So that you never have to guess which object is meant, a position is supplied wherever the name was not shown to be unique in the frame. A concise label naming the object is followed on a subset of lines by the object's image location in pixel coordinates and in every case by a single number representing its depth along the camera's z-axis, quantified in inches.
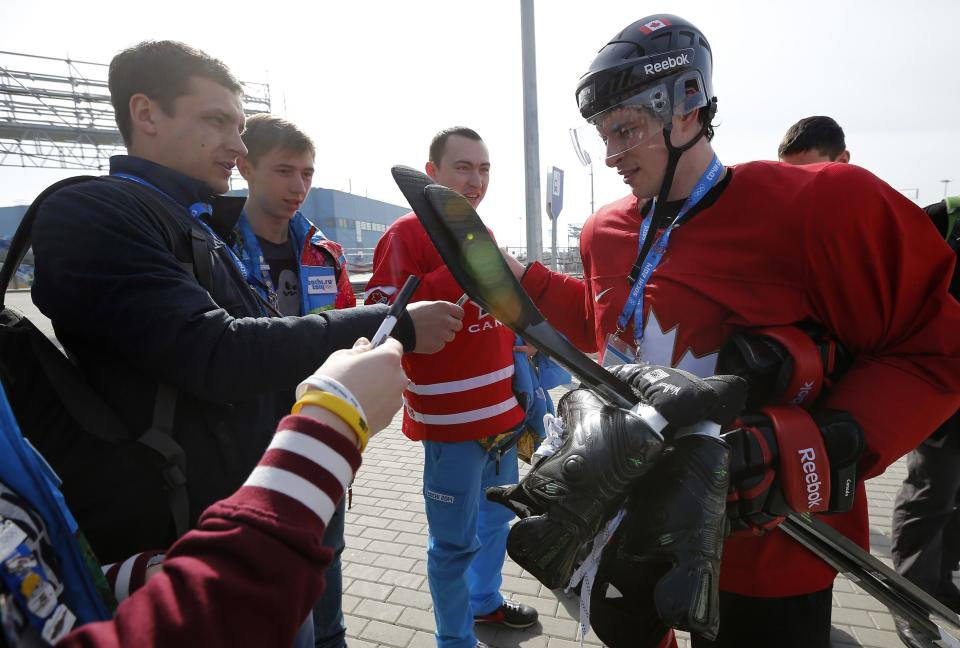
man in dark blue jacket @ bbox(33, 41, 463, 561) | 48.3
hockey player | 55.3
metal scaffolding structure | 1123.9
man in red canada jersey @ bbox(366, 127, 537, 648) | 100.1
